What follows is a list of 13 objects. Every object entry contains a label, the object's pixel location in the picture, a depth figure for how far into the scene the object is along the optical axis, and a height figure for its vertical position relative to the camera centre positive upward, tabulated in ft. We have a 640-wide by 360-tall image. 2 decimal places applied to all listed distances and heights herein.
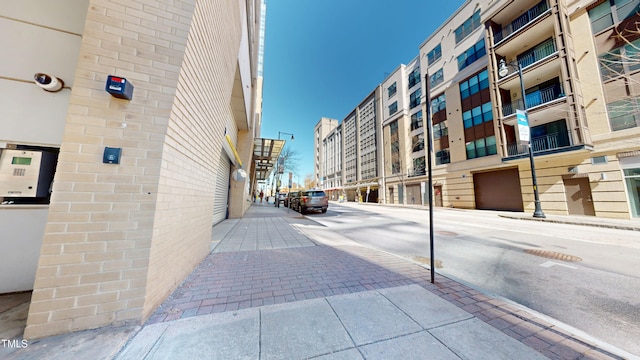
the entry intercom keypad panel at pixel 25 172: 8.43 +1.10
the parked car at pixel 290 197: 67.37 +0.53
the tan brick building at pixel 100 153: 6.54 +1.72
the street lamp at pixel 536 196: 39.19 +0.44
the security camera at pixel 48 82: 8.60 +4.96
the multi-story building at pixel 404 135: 88.53 +30.14
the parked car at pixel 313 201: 49.26 -0.60
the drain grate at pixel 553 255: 15.26 -4.40
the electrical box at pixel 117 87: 7.09 +3.86
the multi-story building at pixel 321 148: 220.02 +56.36
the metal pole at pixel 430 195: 10.52 +0.20
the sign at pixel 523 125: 38.88 +13.98
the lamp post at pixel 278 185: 88.25 +6.33
